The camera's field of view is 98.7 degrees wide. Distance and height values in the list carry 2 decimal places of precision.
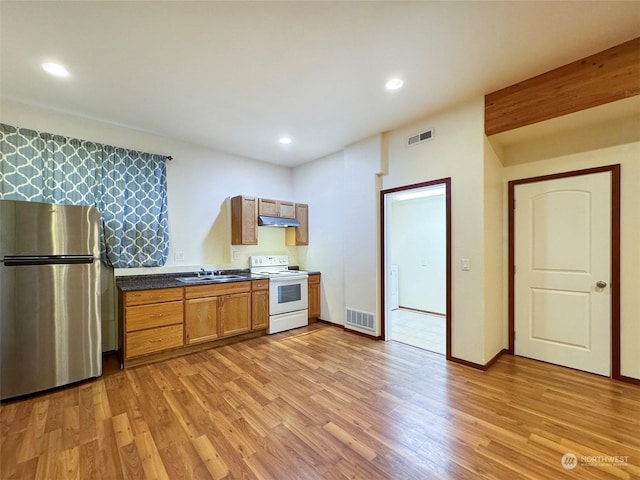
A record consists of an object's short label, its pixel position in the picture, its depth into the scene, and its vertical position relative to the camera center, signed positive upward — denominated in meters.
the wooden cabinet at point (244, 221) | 4.32 +0.30
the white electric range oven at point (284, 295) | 4.28 -0.89
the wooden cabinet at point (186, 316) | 3.07 -0.96
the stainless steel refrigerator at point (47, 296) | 2.43 -0.51
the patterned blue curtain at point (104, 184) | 2.93 +0.69
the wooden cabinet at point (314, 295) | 4.79 -0.99
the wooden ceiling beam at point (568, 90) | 2.21 +1.33
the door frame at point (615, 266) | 2.67 -0.29
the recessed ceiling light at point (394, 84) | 2.64 +1.52
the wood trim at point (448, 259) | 3.22 -0.24
